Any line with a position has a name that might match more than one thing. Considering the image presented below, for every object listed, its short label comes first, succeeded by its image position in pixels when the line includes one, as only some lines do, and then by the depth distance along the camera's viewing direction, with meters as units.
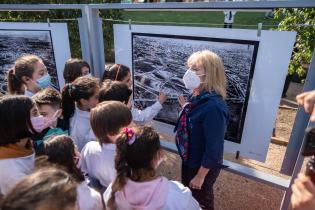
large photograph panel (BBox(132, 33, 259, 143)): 2.24
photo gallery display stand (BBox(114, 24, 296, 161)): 2.08
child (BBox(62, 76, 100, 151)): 2.40
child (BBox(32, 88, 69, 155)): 2.28
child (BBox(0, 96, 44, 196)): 1.74
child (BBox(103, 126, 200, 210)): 1.58
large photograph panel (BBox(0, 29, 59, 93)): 3.45
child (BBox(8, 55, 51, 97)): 2.76
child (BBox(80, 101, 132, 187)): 1.90
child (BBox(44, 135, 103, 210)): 1.68
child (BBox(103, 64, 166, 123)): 2.75
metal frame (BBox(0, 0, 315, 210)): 1.97
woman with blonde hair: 1.91
